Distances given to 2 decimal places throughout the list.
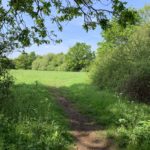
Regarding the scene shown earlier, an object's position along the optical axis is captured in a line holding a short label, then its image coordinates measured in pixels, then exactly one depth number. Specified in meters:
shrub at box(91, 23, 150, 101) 9.44
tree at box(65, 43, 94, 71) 44.98
